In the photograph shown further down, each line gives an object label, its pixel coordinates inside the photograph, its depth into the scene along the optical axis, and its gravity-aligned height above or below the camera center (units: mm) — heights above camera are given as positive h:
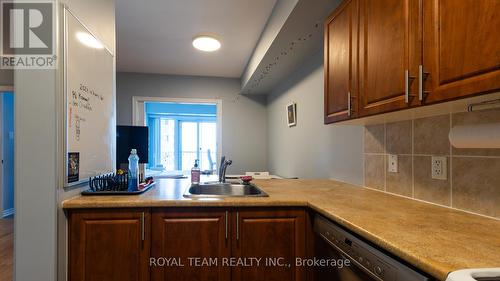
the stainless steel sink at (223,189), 2055 -388
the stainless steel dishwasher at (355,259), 763 -410
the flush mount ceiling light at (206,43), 2828 +1063
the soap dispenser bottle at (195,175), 2131 -281
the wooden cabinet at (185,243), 1381 -553
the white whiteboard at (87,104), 1389 +219
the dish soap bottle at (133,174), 1660 -211
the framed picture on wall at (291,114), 3179 +327
